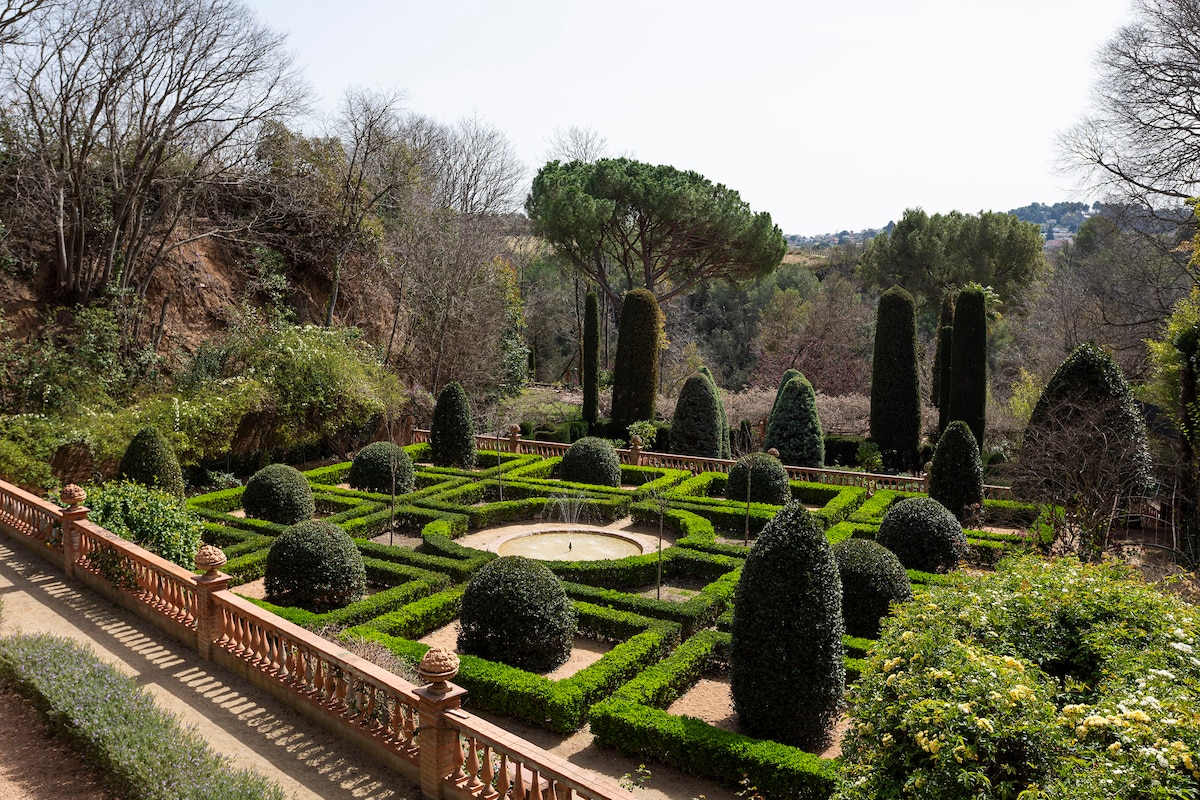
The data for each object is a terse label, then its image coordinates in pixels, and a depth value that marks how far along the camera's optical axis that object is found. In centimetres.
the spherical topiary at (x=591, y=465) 1873
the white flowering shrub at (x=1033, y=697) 392
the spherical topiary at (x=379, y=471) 1791
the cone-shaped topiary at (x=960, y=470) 1570
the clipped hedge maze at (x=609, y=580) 783
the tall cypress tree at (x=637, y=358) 2595
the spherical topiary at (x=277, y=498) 1511
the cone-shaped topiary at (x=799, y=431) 2197
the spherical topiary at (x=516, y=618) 949
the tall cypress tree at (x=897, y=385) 2309
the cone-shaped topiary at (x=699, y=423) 2225
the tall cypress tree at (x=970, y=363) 2270
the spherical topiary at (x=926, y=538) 1261
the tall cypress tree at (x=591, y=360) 2766
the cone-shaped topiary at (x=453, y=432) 2047
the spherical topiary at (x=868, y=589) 1026
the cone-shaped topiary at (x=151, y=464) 1485
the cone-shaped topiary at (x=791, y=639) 794
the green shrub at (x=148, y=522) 1192
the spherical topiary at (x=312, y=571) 1105
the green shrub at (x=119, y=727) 638
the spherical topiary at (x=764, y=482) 1709
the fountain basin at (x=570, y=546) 1401
